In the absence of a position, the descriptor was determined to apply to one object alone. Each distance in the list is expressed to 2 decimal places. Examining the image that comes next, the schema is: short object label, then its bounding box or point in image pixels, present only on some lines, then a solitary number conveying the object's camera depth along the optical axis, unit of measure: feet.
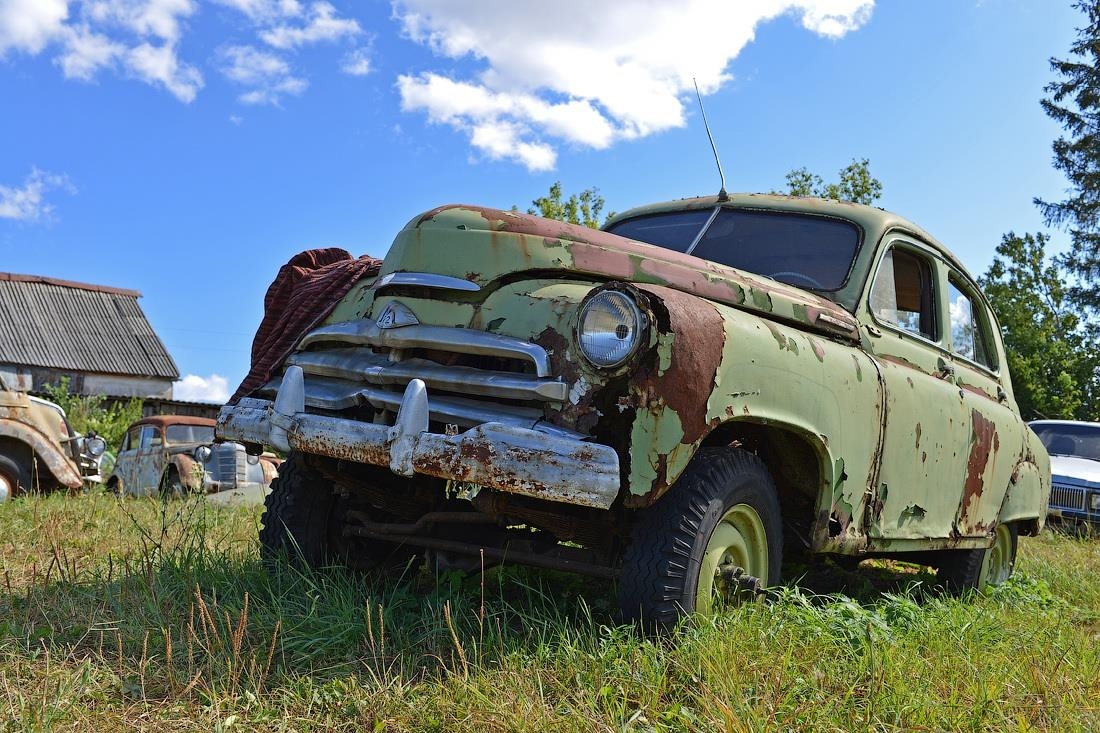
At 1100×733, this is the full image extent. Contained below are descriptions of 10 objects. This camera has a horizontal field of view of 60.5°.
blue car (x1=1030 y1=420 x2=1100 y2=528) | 31.01
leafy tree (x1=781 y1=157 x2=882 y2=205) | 85.51
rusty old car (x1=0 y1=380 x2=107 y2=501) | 27.43
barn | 95.96
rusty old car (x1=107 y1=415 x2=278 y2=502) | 33.04
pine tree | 85.87
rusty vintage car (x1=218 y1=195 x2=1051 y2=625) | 9.13
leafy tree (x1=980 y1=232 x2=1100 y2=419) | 84.53
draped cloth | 12.51
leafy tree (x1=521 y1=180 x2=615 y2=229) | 84.05
